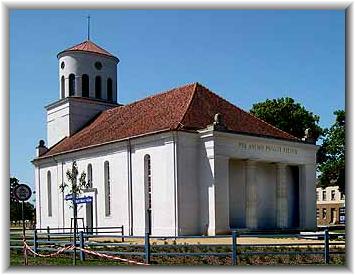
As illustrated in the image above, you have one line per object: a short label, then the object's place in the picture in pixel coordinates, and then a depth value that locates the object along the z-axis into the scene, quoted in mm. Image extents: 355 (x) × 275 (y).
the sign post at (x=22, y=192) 15742
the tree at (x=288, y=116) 49375
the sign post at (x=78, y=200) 35641
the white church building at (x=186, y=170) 30312
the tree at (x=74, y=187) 31062
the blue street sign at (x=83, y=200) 35884
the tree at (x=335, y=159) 42062
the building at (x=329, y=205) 60812
